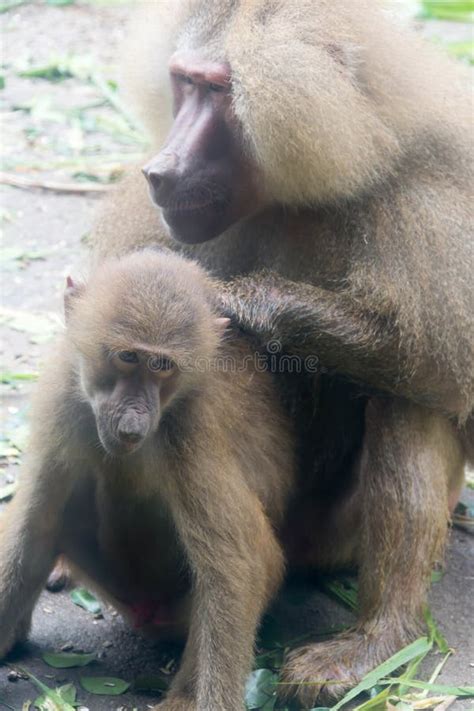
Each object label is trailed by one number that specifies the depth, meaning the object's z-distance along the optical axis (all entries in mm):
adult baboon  6793
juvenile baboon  6016
